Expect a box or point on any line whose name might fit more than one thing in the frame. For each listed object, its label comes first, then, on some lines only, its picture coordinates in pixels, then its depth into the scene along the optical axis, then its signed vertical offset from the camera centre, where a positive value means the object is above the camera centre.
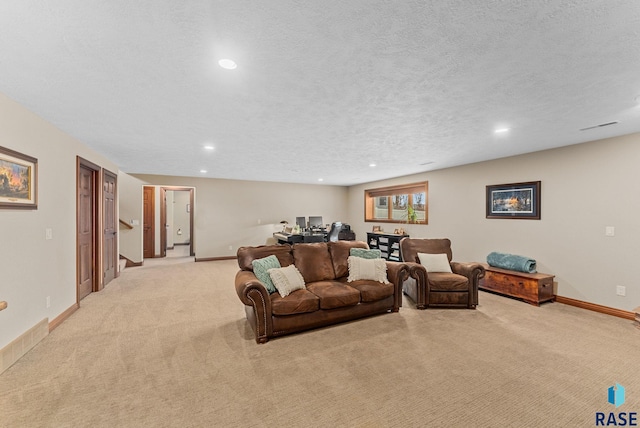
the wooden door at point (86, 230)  3.89 -0.25
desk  6.98 -0.65
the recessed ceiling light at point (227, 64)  1.79 +1.03
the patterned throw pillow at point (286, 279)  3.02 -0.78
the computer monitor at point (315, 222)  8.01 -0.26
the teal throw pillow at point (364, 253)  3.85 -0.58
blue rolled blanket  4.16 -0.79
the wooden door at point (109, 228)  4.79 -0.27
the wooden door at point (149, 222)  7.79 -0.24
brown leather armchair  3.73 -1.04
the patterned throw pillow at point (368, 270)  3.58 -0.77
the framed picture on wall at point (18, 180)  2.31 +0.31
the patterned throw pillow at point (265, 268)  3.11 -0.66
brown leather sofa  2.78 -0.92
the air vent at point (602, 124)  2.94 +1.00
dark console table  6.77 -0.82
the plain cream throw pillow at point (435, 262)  4.07 -0.76
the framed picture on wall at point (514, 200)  4.29 +0.21
